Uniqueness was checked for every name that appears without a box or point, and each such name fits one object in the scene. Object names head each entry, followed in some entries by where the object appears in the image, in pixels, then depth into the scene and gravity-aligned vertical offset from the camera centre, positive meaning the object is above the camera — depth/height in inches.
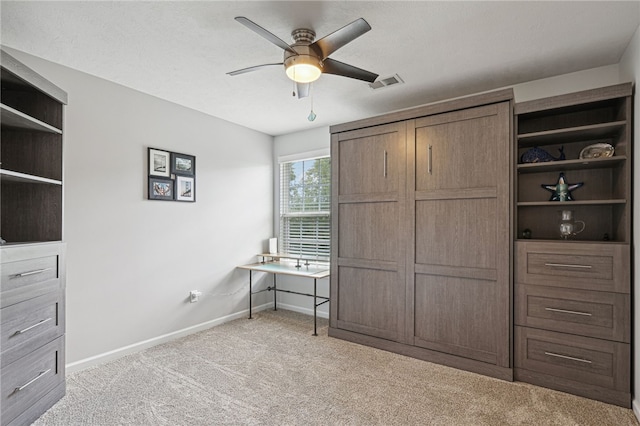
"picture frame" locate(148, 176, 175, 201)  132.6 +9.3
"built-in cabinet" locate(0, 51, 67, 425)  76.9 -9.4
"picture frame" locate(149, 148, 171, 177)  132.4 +19.8
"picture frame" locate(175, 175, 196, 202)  142.3 +10.1
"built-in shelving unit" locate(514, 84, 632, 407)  90.9 -13.5
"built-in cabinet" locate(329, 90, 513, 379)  106.1 -7.4
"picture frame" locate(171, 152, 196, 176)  140.5 +20.5
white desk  149.0 -27.7
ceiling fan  71.9 +38.8
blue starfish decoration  105.7 +7.5
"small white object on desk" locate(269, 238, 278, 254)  183.7 -18.6
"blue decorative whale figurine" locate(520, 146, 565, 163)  111.0 +18.8
